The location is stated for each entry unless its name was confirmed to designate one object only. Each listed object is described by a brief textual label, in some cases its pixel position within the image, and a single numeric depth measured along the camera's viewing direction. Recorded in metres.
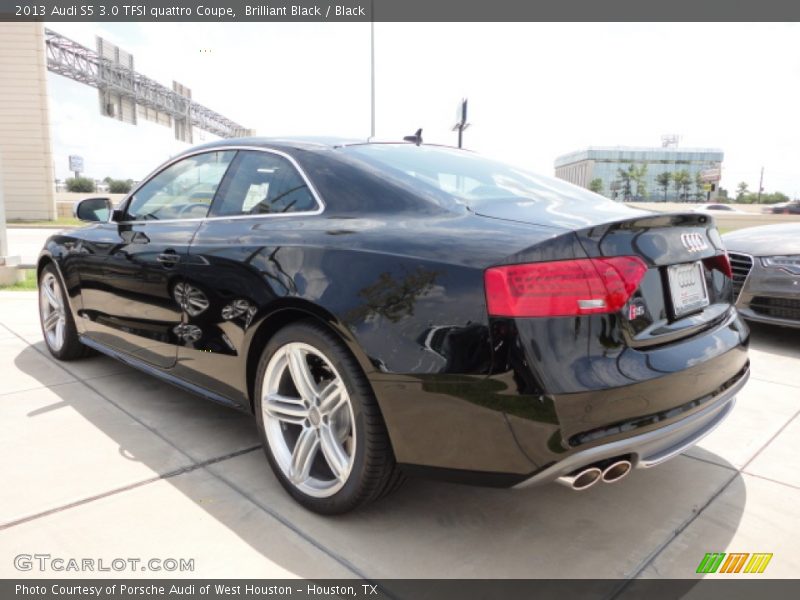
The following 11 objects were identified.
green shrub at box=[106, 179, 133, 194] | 67.97
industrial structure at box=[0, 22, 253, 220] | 26.42
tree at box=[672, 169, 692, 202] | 104.19
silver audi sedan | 4.88
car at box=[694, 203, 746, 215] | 45.00
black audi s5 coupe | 1.72
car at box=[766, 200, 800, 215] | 43.27
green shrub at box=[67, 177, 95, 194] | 66.56
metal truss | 29.67
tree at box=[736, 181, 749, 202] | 112.81
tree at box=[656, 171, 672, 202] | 109.62
